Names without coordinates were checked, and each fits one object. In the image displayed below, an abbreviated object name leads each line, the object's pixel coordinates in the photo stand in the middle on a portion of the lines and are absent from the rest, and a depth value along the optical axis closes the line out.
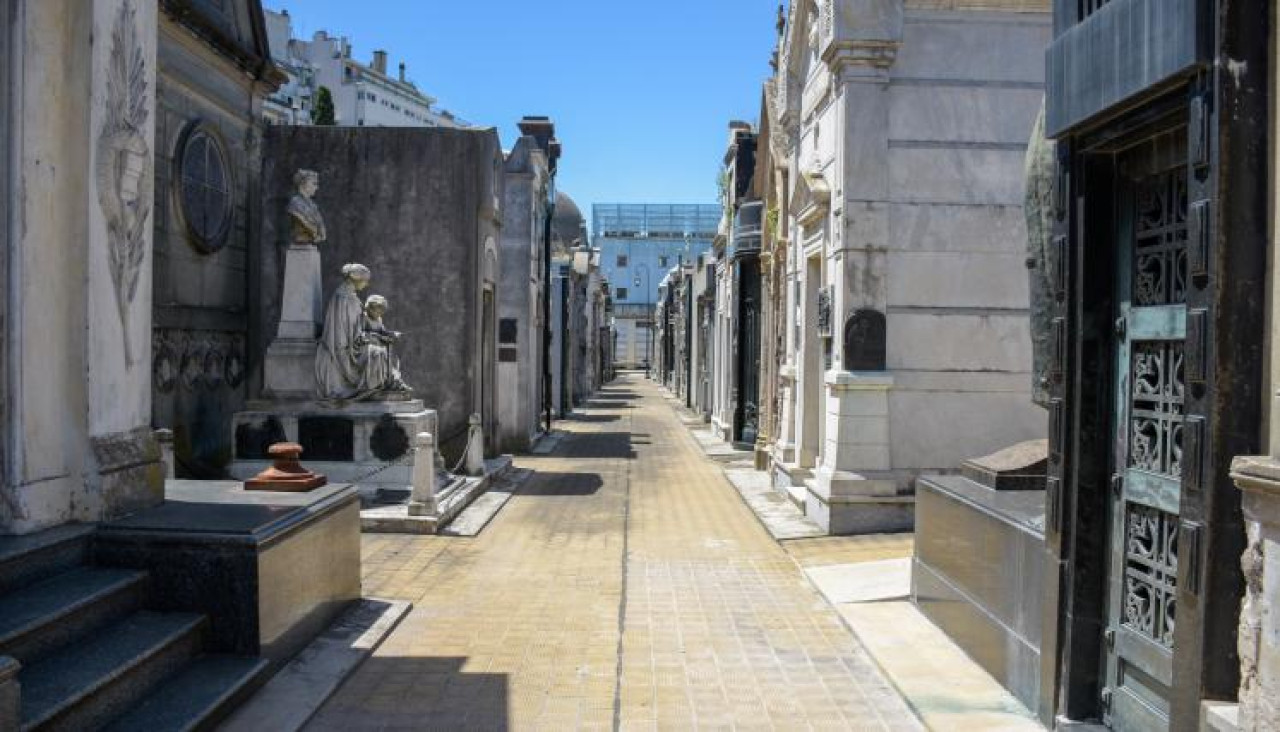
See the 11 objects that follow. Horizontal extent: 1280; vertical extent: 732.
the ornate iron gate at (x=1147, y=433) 4.21
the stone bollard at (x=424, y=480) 10.59
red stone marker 6.75
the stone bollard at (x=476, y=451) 14.06
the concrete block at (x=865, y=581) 7.87
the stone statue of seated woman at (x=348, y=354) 12.18
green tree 28.95
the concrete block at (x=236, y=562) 5.11
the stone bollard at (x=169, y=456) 9.77
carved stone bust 12.33
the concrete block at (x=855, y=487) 10.55
